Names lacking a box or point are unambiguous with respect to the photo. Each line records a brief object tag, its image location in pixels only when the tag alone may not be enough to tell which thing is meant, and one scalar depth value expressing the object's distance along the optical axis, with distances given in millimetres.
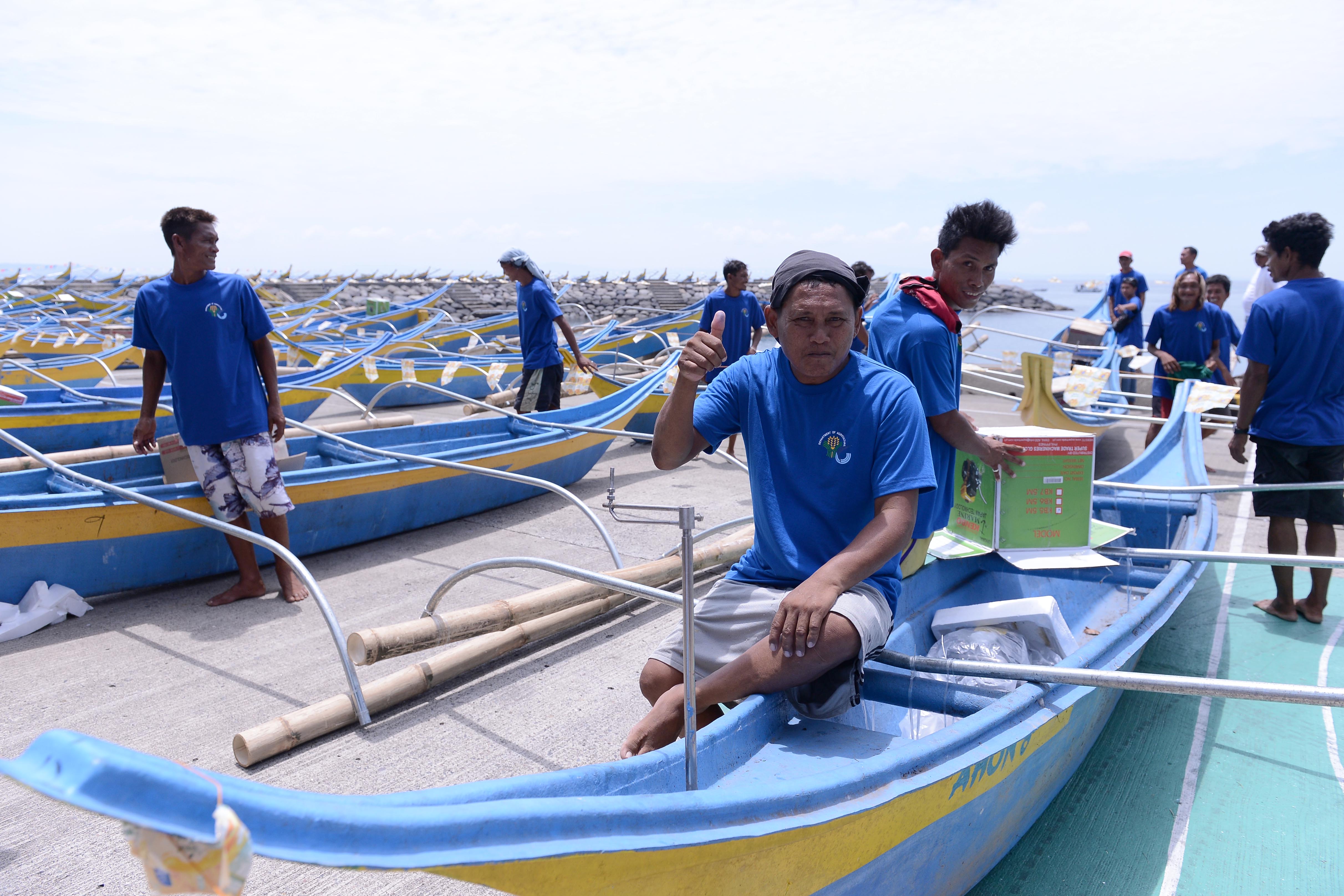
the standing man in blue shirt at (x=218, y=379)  3795
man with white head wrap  6543
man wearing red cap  9156
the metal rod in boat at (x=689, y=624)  1591
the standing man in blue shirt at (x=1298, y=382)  3816
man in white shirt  6555
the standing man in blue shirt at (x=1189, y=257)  8117
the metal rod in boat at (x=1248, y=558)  3031
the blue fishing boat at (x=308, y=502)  3881
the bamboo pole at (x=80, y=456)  5160
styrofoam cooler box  2908
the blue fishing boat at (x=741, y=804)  1012
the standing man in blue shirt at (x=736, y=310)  6617
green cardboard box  3355
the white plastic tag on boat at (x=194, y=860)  915
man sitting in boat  2014
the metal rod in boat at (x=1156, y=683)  1941
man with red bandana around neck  2572
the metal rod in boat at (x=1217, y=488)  3744
